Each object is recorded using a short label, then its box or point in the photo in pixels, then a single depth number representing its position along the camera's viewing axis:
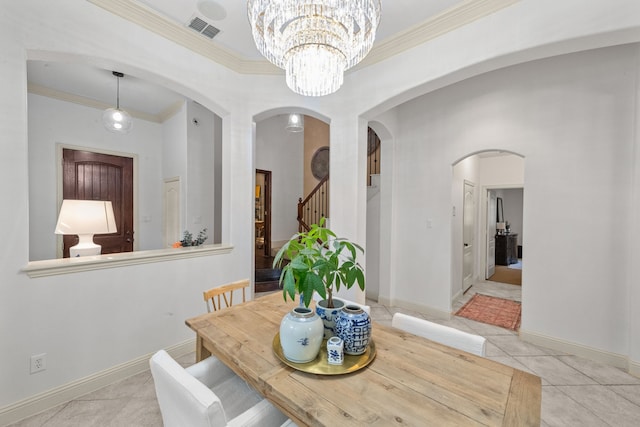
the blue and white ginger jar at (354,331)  1.27
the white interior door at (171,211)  4.54
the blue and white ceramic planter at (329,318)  1.39
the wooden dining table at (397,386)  0.93
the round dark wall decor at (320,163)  7.29
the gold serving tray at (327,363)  1.17
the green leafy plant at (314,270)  1.18
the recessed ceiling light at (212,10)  2.27
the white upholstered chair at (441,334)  1.43
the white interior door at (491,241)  5.85
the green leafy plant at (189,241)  3.00
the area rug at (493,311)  3.62
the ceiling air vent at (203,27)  2.48
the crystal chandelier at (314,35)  1.51
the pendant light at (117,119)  3.42
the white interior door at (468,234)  4.70
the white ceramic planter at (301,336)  1.20
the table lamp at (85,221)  2.33
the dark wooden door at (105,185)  4.16
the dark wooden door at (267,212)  7.02
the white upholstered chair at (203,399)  0.93
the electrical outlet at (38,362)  1.91
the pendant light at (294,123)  5.05
